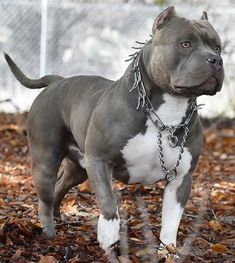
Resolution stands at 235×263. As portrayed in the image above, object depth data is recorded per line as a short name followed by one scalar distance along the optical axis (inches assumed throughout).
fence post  619.3
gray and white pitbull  254.1
